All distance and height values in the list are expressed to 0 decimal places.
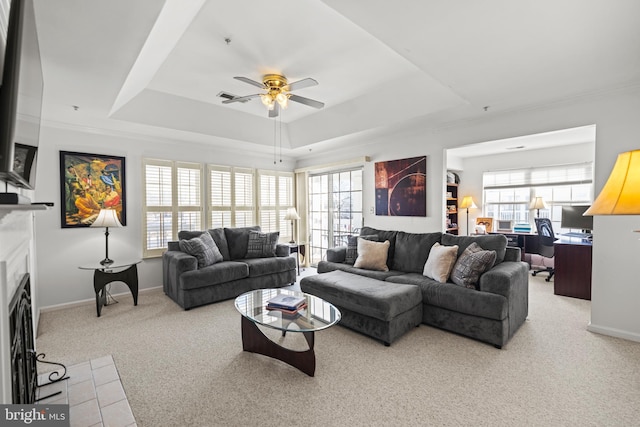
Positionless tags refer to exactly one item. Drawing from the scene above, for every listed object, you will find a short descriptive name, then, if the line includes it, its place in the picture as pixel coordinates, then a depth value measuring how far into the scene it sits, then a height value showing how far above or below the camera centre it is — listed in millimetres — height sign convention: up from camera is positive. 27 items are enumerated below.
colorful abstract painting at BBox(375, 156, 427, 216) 4594 +335
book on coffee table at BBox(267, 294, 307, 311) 2625 -847
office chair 5227 -542
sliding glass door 5707 -21
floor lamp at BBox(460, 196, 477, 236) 6660 +101
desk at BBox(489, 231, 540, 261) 5596 -659
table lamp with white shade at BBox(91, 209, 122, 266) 3756 -144
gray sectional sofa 2805 -903
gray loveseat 3877 -890
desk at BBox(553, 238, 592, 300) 4176 -868
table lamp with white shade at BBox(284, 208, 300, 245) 5723 -131
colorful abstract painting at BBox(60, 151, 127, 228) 3973 +301
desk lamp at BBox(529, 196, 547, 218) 5871 +66
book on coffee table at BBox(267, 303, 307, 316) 2584 -886
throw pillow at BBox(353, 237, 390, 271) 3969 -639
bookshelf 6740 -9
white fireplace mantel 1020 -237
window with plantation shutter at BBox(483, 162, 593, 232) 5637 +352
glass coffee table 2352 -909
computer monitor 4281 -168
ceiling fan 3170 +1213
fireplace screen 1314 -708
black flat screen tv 947 +410
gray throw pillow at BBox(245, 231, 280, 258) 4918 -610
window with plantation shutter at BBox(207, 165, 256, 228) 5332 +209
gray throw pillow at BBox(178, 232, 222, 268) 4137 -576
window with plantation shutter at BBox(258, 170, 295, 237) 6027 +165
